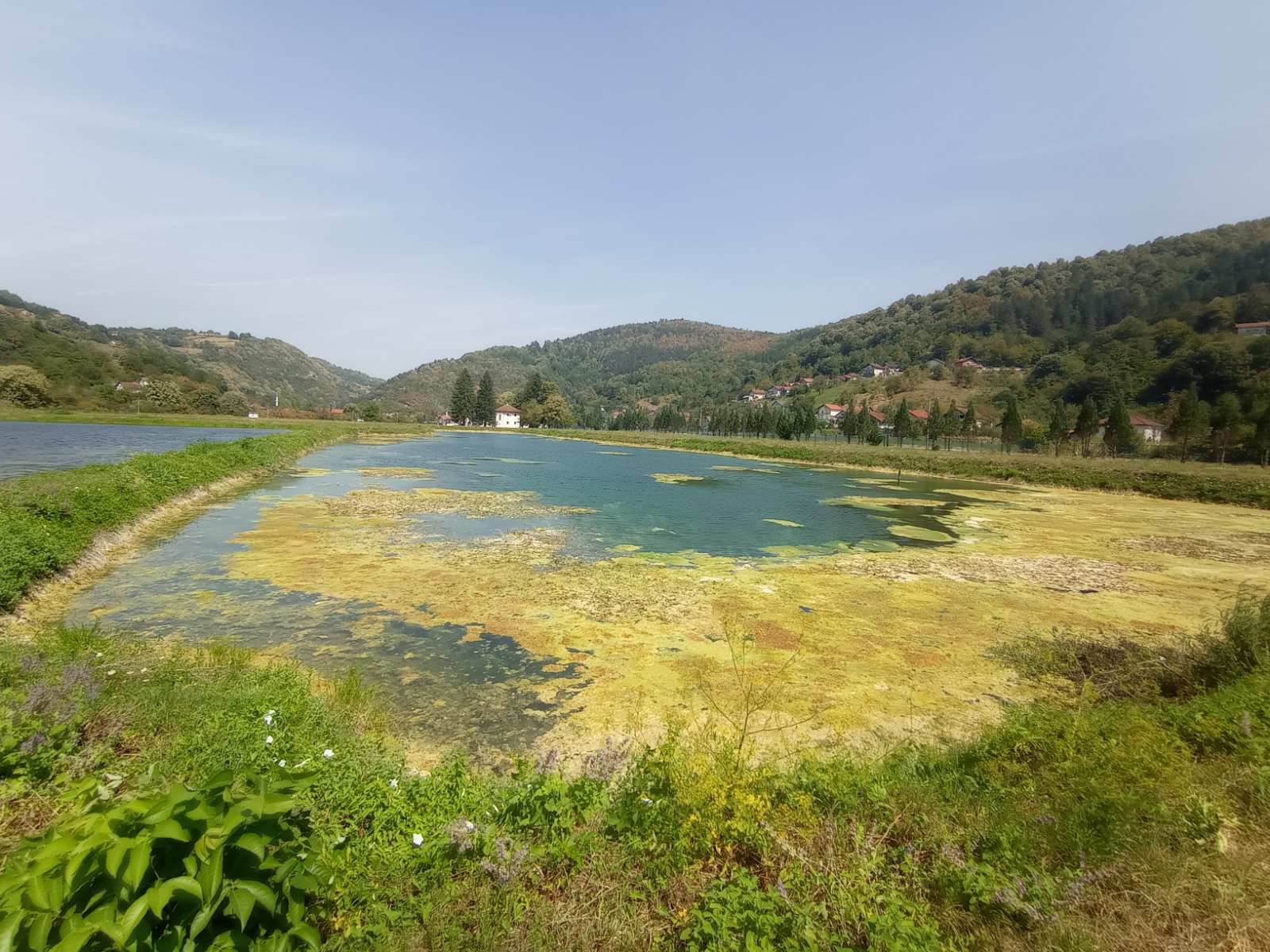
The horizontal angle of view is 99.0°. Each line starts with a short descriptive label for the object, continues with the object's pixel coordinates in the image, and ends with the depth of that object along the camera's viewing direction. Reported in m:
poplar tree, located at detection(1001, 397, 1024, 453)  59.06
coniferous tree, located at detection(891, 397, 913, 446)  72.75
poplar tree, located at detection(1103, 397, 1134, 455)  52.47
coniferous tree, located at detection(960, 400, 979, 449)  64.94
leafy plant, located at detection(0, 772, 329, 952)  1.63
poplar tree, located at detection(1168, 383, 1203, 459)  48.22
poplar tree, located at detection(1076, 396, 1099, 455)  54.50
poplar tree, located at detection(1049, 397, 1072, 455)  56.81
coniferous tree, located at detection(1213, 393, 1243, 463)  47.58
